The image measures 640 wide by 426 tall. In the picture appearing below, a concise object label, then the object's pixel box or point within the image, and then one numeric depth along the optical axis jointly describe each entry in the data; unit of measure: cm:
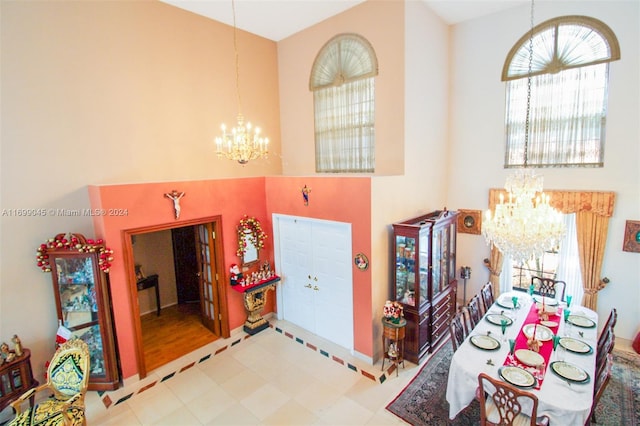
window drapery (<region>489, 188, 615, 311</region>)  573
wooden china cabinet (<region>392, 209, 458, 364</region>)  542
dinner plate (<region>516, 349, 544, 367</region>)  384
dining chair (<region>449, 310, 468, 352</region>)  441
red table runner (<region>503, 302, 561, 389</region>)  373
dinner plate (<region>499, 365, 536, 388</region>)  353
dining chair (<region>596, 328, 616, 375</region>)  378
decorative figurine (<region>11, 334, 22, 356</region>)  461
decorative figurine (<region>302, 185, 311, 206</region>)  608
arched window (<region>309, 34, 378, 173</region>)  656
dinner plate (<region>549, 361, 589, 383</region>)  356
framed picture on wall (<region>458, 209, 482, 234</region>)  717
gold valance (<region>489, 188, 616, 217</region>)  566
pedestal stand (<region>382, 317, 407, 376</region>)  526
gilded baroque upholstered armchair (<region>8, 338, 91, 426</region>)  381
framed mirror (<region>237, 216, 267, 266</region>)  646
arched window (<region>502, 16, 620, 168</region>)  567
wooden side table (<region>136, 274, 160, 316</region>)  740
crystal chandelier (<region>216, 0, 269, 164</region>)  479
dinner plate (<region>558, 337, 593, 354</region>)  405
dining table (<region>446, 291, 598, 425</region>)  337
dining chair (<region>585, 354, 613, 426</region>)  334
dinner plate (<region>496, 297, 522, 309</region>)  528
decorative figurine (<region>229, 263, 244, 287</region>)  639
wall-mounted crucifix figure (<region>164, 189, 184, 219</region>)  542
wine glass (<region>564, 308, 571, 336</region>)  454
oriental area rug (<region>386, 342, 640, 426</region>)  424
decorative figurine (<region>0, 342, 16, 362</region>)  449
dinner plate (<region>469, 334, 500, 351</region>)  422
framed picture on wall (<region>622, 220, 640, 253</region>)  552
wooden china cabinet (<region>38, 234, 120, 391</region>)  482
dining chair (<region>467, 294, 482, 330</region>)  507
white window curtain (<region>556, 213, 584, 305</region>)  613
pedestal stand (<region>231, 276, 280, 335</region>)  651
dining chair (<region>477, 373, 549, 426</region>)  319
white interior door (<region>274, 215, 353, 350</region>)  587
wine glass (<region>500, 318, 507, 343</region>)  443
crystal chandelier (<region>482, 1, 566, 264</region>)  396
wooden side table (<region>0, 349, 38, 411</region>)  443
